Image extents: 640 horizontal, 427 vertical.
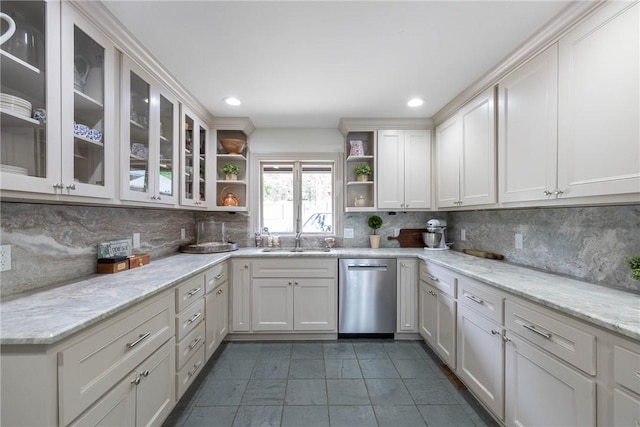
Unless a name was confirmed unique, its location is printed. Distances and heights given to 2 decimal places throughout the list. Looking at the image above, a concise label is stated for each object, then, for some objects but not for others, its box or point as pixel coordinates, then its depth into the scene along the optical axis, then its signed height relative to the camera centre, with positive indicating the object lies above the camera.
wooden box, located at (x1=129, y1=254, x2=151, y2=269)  1.87 -0.35
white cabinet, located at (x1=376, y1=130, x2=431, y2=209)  3.02 +0.53
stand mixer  2.99 -0.26
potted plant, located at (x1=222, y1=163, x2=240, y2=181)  3.09 +0.51
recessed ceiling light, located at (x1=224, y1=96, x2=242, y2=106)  2.48 +1.11
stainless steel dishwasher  2.76 -0.88
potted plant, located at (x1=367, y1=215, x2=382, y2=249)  3.19 -0.16
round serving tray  2.69 -0.37
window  3.38 +0.24
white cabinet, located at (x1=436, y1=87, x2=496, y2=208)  2.07 +0.55
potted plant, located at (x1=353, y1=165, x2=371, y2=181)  3.15 +0.52
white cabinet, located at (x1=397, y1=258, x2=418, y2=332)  2.77 -0.82
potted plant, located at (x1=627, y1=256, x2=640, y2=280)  1.17 -0.24
